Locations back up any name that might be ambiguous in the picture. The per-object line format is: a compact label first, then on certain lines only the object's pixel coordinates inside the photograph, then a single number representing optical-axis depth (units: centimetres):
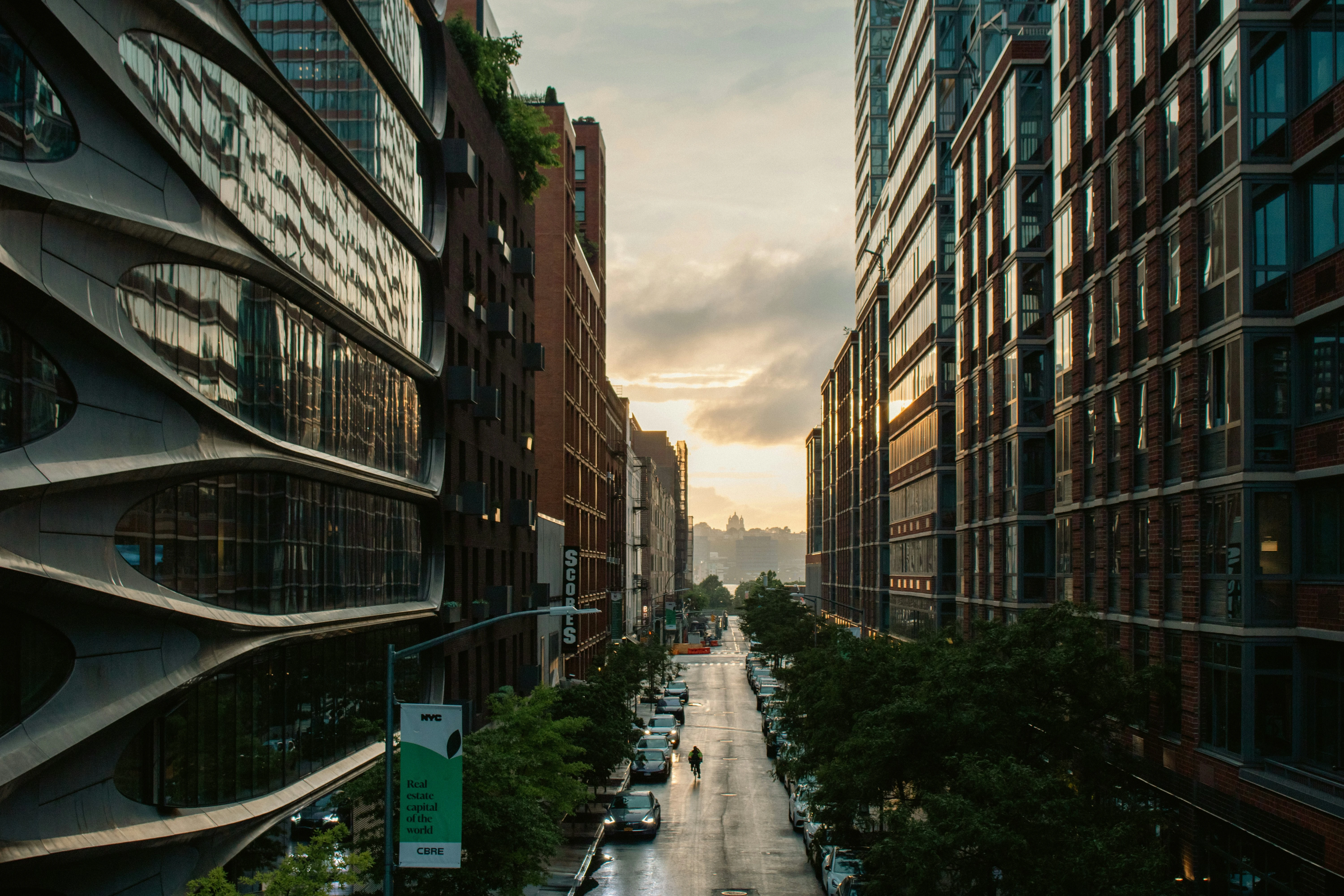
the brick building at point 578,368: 6750
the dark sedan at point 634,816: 4175
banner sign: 1866
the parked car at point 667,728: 6353
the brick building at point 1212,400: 2338
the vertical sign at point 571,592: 6600
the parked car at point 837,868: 3234
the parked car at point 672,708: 7562
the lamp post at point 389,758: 1916
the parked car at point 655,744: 5781
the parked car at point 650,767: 5444
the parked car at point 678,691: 8519
